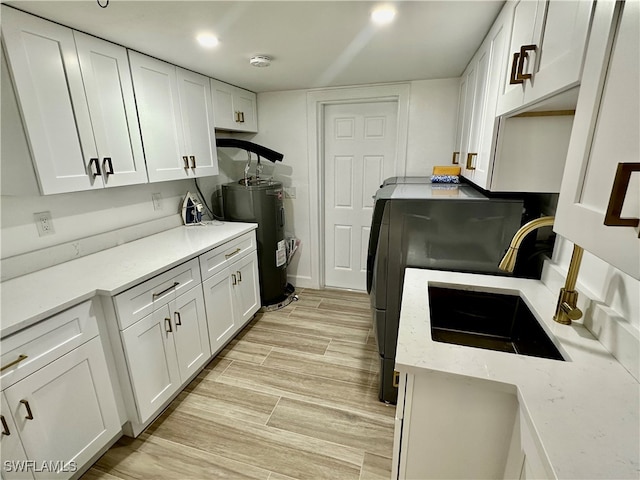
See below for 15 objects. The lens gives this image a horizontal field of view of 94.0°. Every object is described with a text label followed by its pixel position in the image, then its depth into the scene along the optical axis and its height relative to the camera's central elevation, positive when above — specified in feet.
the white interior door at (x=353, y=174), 9.77 -0.43
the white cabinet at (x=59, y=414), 3.73 -3.36
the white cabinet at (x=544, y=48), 2.37 +1.02
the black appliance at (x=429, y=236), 4.91 -1.28
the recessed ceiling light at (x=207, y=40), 5.28 +2.20
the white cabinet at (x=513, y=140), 4.10 +0.26
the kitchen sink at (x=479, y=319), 4.46 -2.43
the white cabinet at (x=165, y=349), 5.14 -3.46
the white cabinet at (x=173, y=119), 6.25 +1.04
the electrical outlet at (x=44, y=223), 5.32 -1.00
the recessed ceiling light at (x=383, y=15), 4.44 +2.19
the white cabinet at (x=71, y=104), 4.36 +1.01
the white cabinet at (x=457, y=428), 2.89 -2.70
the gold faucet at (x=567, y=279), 3.24 -1.29
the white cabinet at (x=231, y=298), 7.06 -3.44
